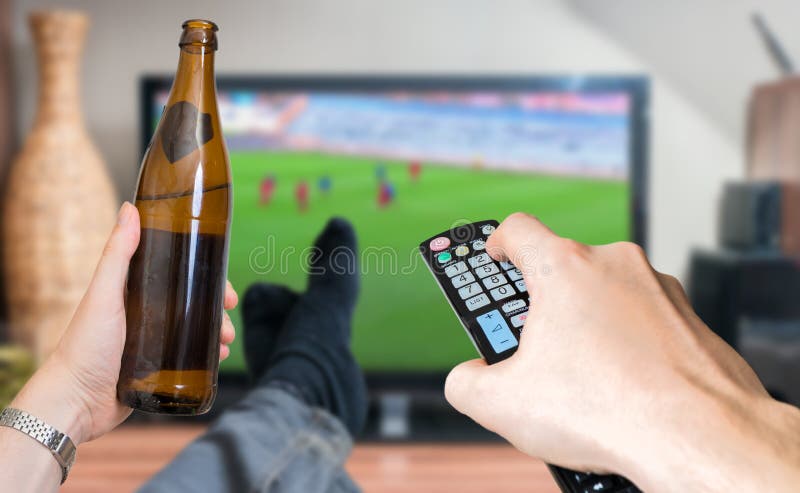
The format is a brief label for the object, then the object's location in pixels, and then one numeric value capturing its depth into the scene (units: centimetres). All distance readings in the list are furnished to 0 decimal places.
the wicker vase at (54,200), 156
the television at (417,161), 152
